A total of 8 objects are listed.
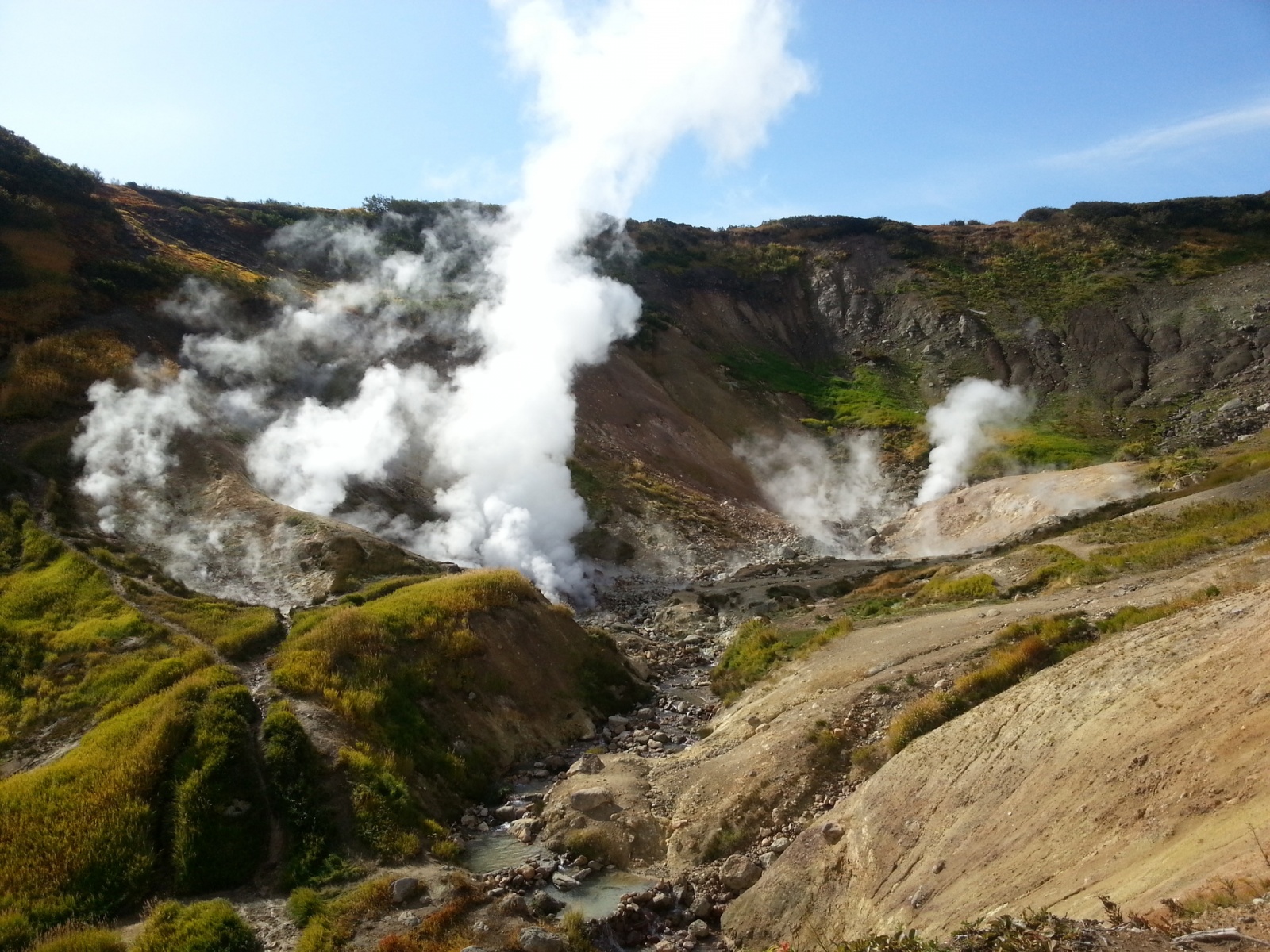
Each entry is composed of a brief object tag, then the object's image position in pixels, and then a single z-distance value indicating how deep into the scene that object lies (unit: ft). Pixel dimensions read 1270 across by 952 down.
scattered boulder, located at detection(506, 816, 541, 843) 56.34
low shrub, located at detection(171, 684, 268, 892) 48.57
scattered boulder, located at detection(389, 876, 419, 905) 45.93
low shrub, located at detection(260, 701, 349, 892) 49.29
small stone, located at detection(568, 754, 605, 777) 62.64
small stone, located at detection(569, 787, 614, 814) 56.08
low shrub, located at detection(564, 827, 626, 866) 52.34
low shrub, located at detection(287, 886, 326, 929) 45.03
